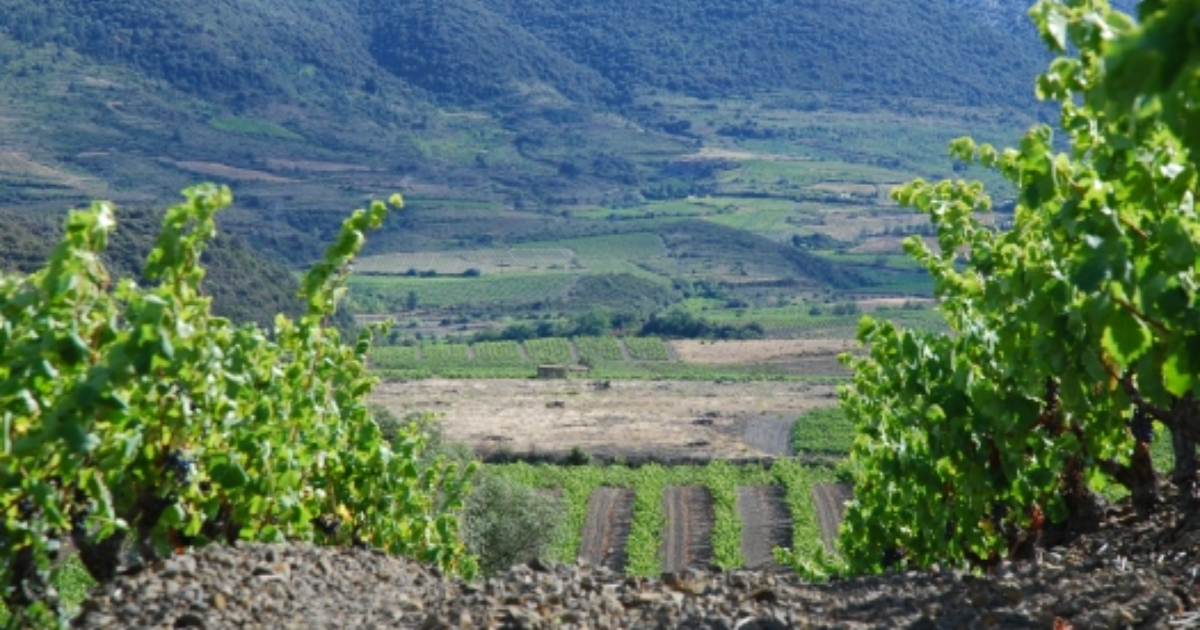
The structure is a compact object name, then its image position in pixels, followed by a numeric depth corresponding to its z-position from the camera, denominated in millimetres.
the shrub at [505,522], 34344
